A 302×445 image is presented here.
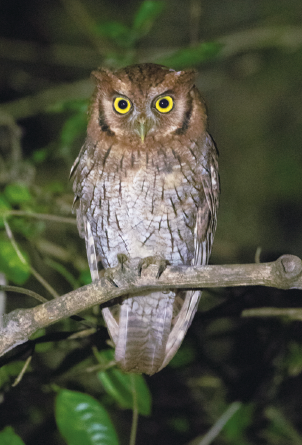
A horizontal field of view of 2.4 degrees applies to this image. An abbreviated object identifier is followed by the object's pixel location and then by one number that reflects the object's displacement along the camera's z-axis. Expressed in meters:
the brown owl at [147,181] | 4.59
